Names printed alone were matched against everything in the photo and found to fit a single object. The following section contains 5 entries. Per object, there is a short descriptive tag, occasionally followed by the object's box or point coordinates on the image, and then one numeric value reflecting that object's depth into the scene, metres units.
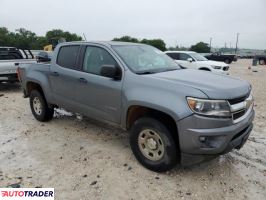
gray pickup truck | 3.54
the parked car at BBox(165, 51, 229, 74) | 14.95
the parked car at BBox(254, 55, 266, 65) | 33.84
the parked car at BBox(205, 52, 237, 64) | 35.25
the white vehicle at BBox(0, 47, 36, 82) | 9.80
